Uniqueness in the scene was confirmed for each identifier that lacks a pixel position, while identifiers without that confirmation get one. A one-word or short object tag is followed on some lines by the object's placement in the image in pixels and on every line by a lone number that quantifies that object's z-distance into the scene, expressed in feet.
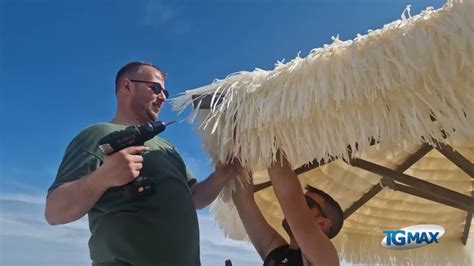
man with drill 4.78
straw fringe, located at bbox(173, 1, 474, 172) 4.90
